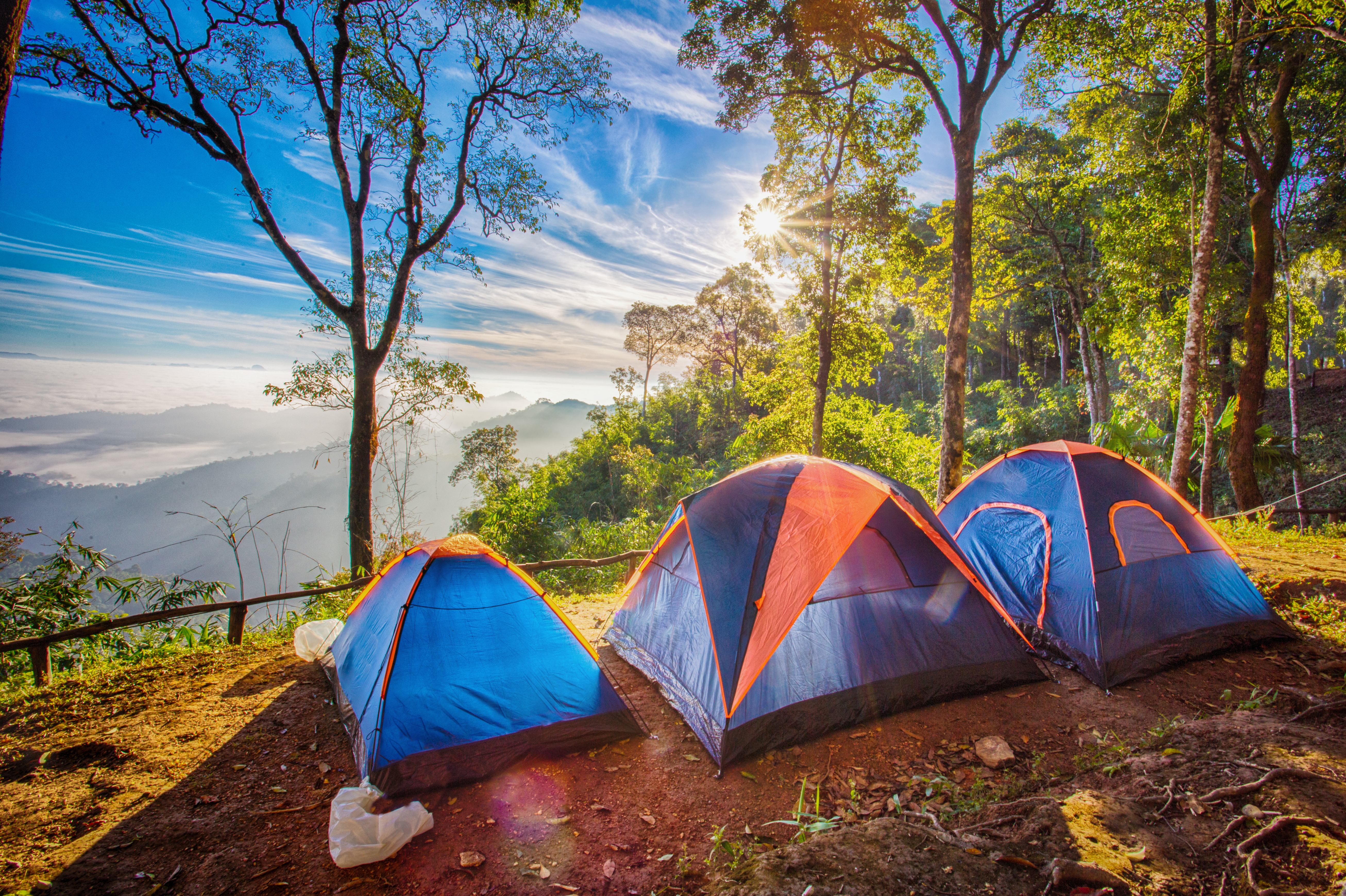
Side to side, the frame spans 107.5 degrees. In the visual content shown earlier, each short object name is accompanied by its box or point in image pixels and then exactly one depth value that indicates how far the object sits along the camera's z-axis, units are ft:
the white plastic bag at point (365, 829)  9.06
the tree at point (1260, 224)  28.40
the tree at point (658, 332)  106.73
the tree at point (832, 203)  35.24
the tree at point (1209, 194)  25.02
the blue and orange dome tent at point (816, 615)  12.13
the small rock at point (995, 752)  11.27
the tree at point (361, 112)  23.03
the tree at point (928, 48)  24.77
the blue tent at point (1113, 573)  13.85
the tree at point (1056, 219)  45.06
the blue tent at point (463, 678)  11.21
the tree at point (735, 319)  94.43
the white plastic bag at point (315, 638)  17.66
